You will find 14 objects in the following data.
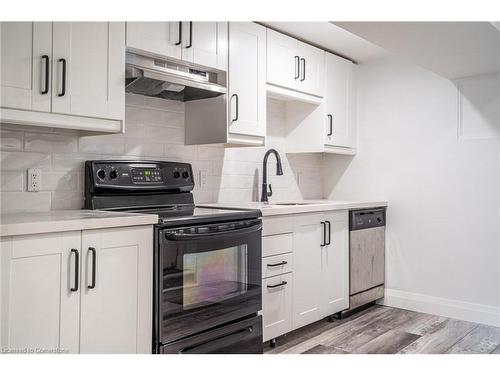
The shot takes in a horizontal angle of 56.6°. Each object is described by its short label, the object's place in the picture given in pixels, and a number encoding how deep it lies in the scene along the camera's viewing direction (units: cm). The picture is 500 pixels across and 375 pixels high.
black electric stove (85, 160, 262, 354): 218
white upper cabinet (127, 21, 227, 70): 242
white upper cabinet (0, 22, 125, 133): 196
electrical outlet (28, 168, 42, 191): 234
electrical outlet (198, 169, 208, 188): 323
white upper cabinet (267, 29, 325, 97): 330
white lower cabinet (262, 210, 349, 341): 286
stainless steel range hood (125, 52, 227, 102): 245
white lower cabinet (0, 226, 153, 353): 170
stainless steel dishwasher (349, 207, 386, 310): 363
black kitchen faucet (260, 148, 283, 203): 356
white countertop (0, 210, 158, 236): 170
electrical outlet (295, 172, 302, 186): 412
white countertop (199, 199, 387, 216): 282
